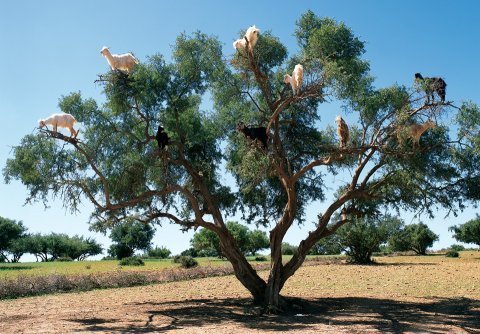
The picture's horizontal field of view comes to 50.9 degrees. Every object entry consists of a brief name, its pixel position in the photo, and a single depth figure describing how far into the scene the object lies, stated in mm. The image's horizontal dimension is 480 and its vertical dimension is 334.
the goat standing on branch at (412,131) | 13109
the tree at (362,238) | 38219
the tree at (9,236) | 67562
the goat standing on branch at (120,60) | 14113
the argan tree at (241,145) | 14930
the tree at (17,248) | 68312
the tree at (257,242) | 70312
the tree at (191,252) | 64944
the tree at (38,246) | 70250
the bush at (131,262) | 41938
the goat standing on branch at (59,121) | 12330
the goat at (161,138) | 14445
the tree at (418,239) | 56550
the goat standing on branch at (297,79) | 12153
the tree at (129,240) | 63000
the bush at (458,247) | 69431
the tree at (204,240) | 49562
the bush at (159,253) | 70188
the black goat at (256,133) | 13758
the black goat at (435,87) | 12875
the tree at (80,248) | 75438
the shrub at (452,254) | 48594
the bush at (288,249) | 58550
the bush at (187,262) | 36844
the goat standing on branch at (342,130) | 13820
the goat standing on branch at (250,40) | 11746
